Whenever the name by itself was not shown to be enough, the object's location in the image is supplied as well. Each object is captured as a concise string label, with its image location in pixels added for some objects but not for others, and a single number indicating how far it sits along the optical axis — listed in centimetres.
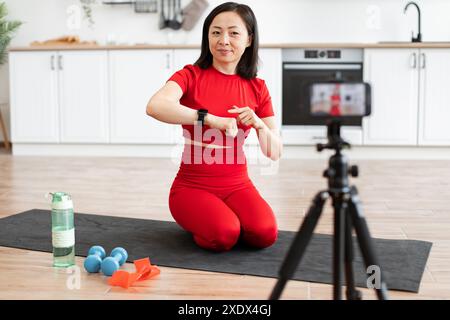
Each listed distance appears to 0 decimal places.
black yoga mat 201
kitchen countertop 523
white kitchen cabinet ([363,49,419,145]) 526
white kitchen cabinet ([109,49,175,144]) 550
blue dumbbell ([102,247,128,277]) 196
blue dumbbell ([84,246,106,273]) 199
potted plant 598
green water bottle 204
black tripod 119
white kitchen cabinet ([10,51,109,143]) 557
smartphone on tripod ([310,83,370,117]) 116
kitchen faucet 545
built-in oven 533
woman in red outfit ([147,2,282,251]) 221
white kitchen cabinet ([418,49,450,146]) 524
